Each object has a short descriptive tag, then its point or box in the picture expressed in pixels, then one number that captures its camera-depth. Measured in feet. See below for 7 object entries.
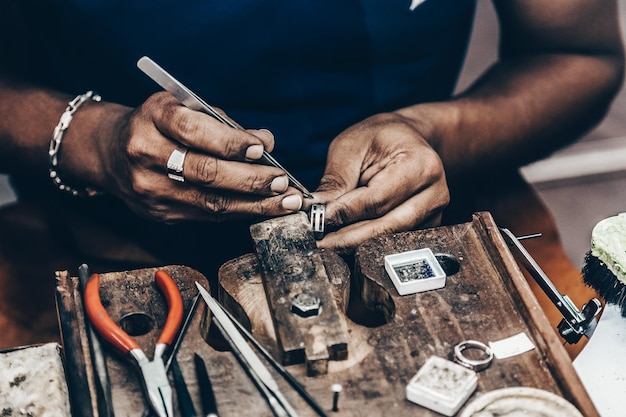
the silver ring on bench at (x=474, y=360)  3.00
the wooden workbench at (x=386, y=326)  2.92
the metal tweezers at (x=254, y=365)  2.81
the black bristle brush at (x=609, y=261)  3.18
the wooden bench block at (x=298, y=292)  3.00
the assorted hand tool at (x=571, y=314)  3.19
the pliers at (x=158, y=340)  2.81
